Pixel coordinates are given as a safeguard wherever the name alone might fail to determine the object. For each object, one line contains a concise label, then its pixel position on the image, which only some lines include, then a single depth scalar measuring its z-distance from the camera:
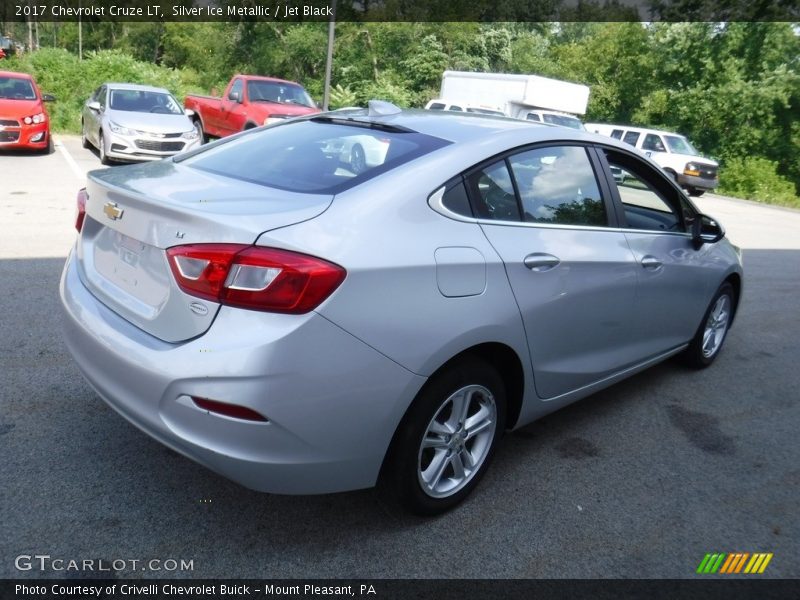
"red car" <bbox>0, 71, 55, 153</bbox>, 13.02
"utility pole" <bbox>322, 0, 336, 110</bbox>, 17.20
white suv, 20.47
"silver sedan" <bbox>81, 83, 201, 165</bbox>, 12.38
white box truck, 22.64
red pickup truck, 14.30
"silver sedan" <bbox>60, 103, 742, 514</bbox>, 2.27
